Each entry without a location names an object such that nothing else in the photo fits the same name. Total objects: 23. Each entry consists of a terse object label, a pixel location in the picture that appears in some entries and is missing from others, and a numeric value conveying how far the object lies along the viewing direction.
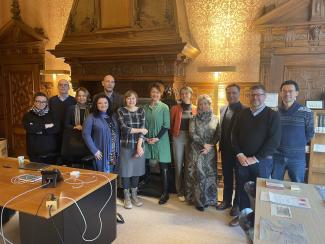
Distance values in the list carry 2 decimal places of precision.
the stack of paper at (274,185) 1.85
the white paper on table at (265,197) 1.65
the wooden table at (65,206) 1.68
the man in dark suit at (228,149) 2.81
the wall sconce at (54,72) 4.27
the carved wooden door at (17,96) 4.89
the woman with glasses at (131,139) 2.84
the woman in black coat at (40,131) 2.94
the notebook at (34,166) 2.31
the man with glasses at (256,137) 2.36
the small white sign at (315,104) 3.36
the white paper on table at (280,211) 1.45
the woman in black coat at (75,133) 2.84
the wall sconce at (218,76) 3.50
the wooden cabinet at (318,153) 3.16
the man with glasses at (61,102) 3.28
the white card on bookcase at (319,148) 3.22
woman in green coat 2.97
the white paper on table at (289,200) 1.59
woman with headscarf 2.85
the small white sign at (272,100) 3.42
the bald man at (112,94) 3.09
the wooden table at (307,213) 1.27
